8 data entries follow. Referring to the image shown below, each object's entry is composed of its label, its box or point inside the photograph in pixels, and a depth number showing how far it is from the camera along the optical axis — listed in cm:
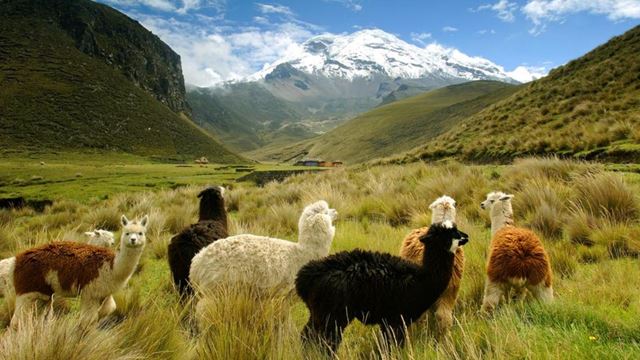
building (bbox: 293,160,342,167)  10440
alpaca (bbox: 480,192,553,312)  363
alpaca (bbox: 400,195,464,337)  346
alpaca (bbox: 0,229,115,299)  489
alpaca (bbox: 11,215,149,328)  434
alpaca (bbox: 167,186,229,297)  484
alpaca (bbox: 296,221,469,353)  292
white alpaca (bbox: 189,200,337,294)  387
